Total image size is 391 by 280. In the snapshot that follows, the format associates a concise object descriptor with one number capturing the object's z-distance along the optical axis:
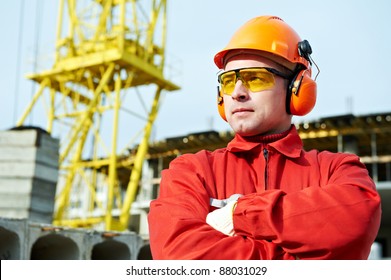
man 2.27
